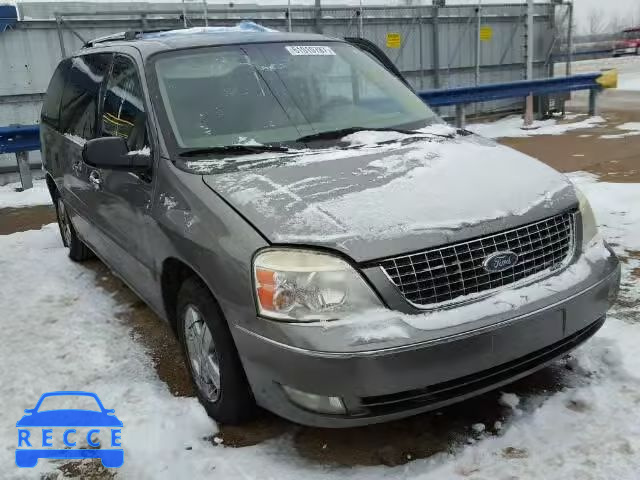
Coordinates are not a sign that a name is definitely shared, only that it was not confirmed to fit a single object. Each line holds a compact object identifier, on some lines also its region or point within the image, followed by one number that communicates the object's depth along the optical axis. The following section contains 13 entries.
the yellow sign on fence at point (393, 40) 14.15
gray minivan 2.46
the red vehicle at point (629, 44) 44.64
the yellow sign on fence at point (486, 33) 15.40
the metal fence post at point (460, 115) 12.46
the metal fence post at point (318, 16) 13.21
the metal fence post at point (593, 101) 14.73
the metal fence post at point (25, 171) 9.16
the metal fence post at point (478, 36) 15.12
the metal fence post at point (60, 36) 10.74
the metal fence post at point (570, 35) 16.36
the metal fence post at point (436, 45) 14.67
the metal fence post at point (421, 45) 14.53
